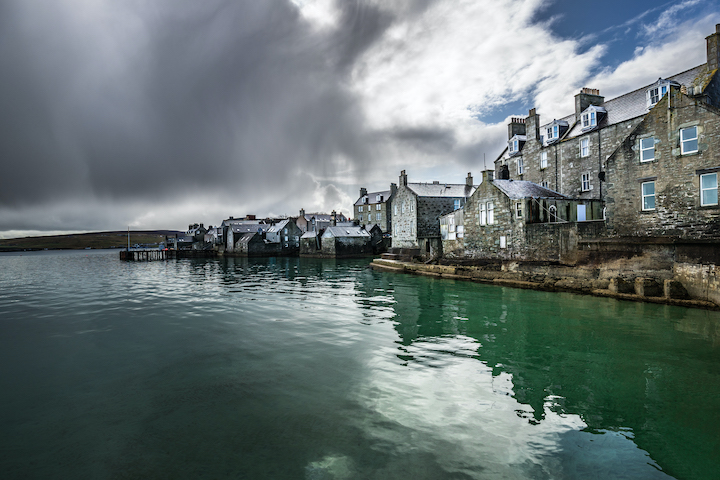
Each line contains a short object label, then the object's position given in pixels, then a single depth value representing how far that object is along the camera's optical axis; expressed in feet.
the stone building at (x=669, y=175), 55.16
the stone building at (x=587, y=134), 74.69
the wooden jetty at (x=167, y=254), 253.03
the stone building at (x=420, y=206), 146.61
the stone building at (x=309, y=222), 285.72
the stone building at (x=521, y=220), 73.20
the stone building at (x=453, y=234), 98.63
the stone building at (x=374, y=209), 258.37
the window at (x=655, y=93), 77.96
